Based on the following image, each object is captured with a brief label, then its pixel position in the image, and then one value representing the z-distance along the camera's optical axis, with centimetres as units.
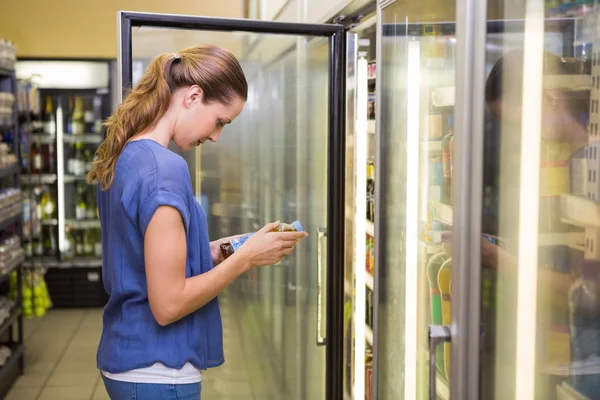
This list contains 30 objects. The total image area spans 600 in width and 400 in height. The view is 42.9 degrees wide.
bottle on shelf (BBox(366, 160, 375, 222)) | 339
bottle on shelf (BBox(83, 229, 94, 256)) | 800
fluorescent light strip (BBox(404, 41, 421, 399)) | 223
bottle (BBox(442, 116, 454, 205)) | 197
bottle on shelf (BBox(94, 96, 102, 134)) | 793
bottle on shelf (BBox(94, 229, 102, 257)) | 796
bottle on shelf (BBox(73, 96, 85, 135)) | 788
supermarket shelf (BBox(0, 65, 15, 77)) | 527
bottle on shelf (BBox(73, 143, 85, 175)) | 794
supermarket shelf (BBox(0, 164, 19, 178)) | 525
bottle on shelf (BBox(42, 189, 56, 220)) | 785
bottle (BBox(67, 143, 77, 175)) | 795
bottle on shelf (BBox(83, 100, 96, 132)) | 801
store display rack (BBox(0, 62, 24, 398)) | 514
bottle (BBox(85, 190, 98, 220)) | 802
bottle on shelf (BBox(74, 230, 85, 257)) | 801
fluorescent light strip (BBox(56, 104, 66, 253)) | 779
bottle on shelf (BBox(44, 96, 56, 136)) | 781
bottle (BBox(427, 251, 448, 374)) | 210
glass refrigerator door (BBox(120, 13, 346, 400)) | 321
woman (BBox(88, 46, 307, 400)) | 181
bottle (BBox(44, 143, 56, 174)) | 789
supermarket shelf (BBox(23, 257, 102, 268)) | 771
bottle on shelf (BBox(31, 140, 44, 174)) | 781
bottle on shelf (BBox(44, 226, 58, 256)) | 790
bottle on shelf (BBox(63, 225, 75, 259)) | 784
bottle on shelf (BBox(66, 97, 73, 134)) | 793
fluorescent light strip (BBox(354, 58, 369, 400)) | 320
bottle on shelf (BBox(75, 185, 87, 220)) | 798
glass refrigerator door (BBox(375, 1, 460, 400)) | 203
